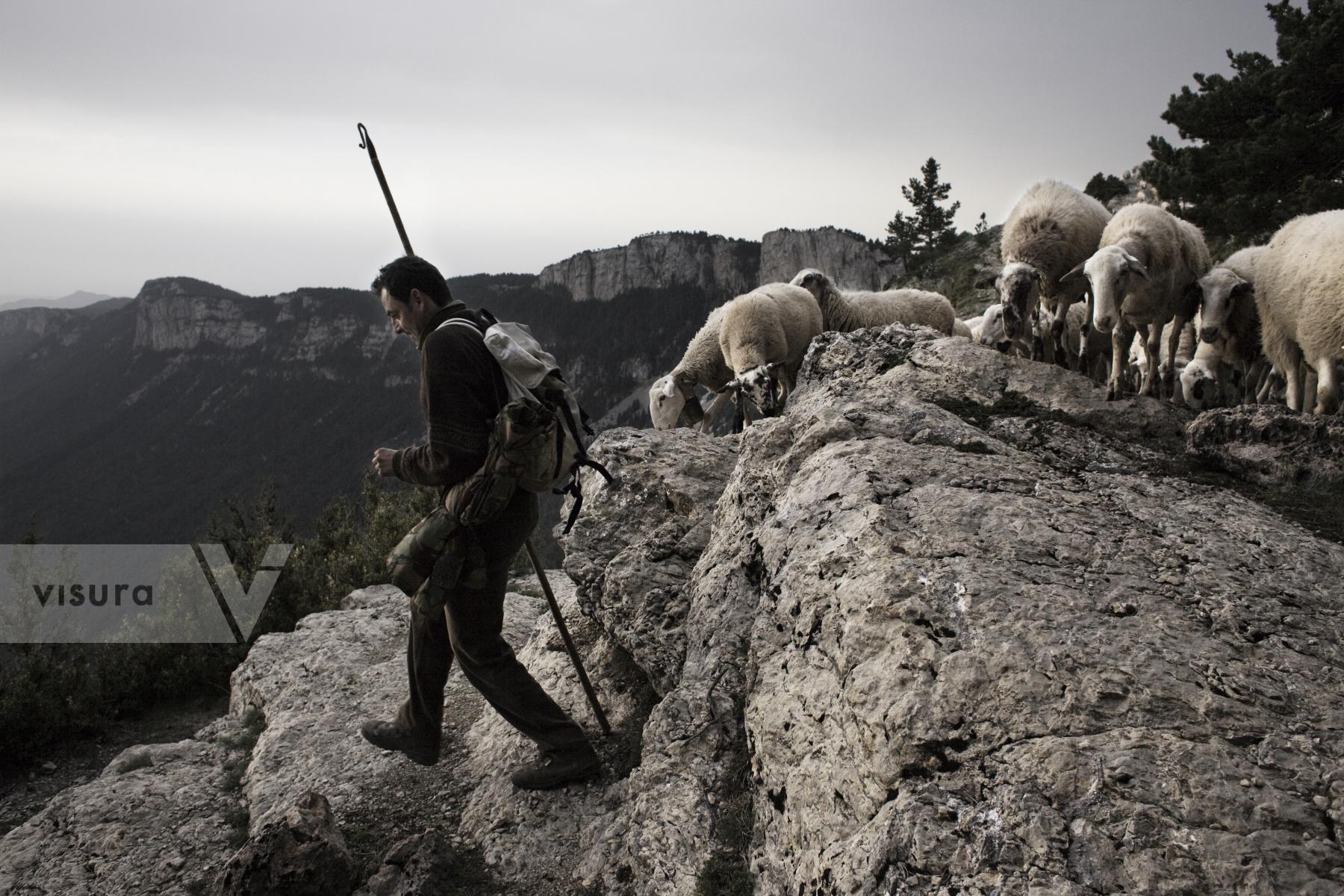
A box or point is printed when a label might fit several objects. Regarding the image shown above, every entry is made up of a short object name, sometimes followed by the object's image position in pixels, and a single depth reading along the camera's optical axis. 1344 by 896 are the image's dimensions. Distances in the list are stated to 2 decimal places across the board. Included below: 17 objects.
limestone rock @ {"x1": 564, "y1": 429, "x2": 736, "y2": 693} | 4.98
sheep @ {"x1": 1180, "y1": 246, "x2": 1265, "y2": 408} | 6.48
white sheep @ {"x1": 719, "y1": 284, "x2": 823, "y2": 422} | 11.36
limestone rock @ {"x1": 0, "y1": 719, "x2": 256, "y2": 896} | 4.63
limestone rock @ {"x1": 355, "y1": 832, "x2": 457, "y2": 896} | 3.88
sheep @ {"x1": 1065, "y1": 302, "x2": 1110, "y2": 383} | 7.98
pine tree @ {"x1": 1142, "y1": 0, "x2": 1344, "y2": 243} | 15.67
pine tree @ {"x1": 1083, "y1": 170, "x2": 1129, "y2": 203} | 32.44
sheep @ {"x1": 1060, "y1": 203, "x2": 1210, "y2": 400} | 5.73
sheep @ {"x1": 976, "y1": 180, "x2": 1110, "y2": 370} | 6.71
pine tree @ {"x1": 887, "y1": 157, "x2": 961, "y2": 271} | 46.94
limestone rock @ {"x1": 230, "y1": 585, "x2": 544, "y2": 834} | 5.31
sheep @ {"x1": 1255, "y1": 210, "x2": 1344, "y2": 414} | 5.43
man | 3.96
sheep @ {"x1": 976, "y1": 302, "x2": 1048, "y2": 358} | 7.48
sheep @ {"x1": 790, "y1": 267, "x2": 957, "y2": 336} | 12.38
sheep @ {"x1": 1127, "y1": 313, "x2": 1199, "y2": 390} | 7.71
